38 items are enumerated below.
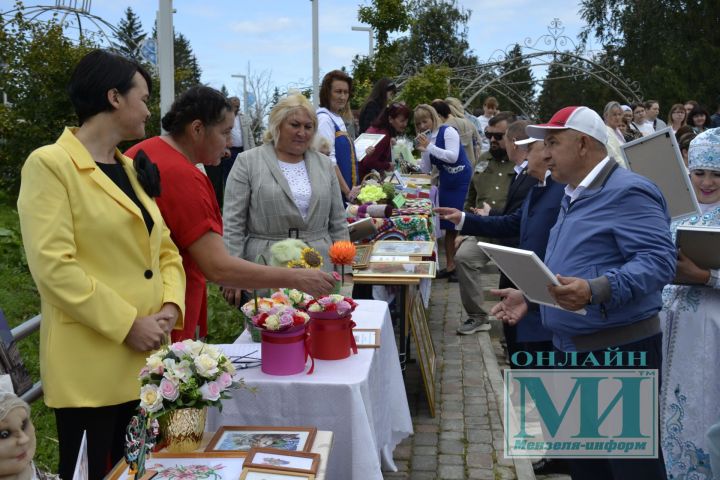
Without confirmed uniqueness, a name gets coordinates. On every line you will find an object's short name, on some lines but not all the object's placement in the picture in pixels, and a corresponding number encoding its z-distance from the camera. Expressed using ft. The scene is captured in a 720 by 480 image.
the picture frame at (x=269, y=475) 7.60
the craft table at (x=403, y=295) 16.35
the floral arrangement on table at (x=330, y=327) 10.86
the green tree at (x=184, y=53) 207.81
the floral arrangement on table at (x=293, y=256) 11.15
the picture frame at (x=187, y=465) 7.68
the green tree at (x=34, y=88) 33.86
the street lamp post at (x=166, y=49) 18.26
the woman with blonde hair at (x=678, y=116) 40.55
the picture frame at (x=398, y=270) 16.42
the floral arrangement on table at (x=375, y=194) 21.02
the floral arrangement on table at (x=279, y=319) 10.03
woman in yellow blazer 7.97
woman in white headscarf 12.05
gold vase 8.12
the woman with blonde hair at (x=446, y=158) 28.76
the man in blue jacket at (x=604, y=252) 9.69
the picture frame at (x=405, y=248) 18.17
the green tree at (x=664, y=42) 98.22
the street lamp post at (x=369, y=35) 58.07
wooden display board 16.75
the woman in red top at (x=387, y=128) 25.85
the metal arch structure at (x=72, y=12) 39.59
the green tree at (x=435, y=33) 142.10
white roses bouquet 7.73
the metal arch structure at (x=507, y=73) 58.78
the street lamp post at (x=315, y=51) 44.09
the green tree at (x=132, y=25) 223.10
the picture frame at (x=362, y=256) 16.99
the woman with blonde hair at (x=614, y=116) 34.53
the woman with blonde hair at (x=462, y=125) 35.40
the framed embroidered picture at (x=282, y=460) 7.74
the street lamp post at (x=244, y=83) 88.91
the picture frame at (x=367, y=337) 11.58
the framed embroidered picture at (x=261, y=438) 8.39
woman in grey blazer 13.92
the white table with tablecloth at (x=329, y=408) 10.07
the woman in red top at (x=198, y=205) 10.02
